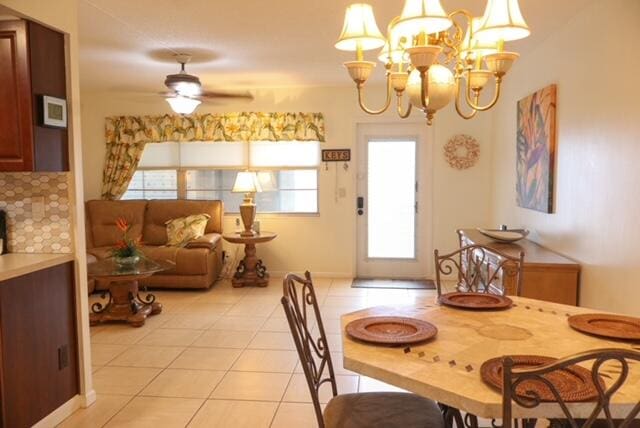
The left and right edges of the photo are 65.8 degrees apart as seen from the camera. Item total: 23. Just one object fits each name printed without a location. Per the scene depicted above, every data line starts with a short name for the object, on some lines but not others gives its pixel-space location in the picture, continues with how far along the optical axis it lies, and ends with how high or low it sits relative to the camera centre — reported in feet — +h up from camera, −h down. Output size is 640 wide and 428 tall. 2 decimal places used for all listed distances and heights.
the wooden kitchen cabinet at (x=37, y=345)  7.91 -2.79
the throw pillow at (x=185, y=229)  19.08 -1.78
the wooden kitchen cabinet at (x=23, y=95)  8.11 +1.47
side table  19.03 -3.35
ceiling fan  14.07 +2.69
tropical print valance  20.27 +2.31
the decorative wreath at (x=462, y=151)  19.70 +1.27
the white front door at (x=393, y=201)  20.36 -0.75
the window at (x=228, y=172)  20.94 +0.47
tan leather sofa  19.92 -1.47
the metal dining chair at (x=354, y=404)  5.89 -2.85
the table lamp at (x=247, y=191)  19.01 -0.30
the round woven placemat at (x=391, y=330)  5.90 -1.86
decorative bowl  12.88 -1.38
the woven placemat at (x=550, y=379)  4.43 -1.89
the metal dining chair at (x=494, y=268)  9.20 -1.84
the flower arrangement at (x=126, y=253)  14.29 -2.02
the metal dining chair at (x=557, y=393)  3.69 -1.61
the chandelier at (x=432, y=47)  5.90 +1.94
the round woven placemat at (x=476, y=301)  7.36 -1.83
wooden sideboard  10.25 -2.02
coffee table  14.23 -3.30
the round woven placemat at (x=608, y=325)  6.02 -1.83
